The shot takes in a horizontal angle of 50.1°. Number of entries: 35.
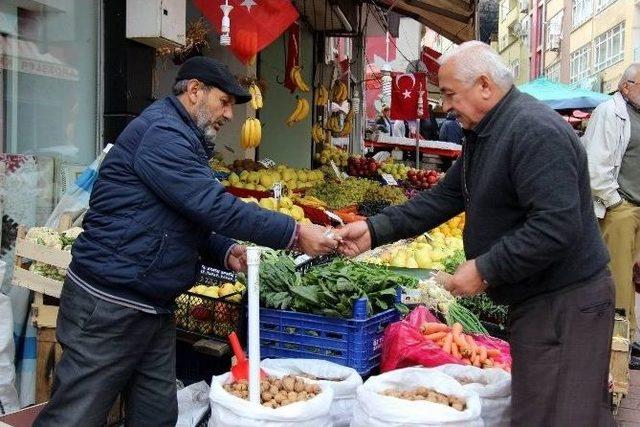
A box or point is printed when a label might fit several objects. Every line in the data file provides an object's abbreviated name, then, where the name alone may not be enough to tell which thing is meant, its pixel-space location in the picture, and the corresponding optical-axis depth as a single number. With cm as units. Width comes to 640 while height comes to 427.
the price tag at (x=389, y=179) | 1101
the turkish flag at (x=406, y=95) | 1329
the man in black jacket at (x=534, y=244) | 251
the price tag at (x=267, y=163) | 921
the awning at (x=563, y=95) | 1527
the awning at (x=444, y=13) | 1102
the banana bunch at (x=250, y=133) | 719
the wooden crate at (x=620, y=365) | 477
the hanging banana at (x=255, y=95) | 689
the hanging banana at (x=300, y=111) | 953
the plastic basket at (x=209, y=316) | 405
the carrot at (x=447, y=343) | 398
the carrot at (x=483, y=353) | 400
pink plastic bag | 370
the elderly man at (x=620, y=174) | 608
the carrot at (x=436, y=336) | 406
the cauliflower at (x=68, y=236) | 423
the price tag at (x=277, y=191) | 629
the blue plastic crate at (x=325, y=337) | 362
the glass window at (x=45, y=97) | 503
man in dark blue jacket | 282
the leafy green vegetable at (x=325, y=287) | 368
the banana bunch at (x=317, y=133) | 1178
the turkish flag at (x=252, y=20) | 595
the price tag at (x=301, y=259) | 466
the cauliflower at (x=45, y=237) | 423
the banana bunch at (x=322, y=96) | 1165
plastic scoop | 308
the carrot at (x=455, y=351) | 396
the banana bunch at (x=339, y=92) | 1222
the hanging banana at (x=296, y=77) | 911
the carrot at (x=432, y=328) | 420
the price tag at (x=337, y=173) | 1018
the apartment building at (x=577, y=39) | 3117
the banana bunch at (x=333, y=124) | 1295
